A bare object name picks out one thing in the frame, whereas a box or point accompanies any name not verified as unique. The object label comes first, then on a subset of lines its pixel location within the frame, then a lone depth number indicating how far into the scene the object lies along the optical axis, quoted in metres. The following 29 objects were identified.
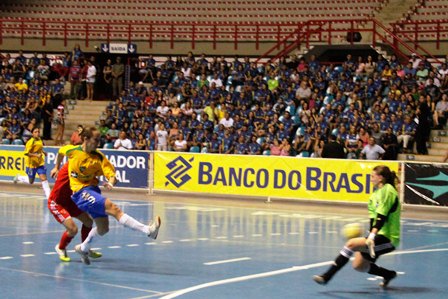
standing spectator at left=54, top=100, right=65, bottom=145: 35.06
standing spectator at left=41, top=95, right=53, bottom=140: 35.72
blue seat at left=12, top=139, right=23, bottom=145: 33.43
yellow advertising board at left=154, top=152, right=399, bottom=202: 24.34
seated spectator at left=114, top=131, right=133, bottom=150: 30.63
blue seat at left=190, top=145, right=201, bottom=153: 30.67
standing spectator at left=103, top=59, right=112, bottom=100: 38.34
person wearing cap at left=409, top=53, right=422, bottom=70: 32.43
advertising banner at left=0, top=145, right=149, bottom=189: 27.61
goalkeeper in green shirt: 11.49
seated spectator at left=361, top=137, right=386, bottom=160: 26.61
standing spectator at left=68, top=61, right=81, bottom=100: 38.28
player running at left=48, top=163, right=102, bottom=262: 13.77
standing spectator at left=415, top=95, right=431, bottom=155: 27.92
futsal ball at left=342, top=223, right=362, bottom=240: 11.68
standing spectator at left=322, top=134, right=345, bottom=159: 25.75
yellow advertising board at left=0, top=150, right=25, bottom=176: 29.66
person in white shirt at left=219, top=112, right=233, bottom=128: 31.53
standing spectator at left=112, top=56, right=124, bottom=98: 38.19
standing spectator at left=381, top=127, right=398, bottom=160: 27.12
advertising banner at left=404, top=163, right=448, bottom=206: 23.33
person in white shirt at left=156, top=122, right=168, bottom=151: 31.38
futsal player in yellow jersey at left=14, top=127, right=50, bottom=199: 24.91
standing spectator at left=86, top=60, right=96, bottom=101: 38.19
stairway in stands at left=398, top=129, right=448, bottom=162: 28.17
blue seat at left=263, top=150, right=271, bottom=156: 28.81
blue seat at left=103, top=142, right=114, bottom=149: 32.50
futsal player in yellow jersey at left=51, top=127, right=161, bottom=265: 13.12
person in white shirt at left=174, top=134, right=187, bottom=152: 30.17
